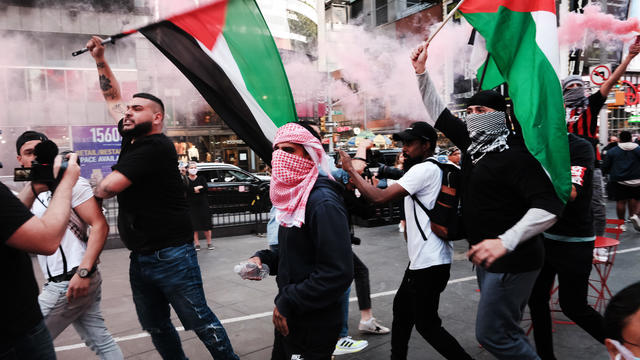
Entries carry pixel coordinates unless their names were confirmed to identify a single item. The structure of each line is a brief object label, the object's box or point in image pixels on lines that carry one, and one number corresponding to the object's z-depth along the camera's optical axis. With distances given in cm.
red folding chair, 420
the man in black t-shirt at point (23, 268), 172
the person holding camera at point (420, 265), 301
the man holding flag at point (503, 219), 226
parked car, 1137
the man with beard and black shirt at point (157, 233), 283
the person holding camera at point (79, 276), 271
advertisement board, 1064
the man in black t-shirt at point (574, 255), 311
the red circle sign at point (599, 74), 1350
